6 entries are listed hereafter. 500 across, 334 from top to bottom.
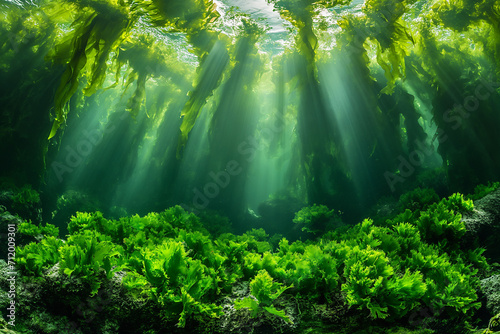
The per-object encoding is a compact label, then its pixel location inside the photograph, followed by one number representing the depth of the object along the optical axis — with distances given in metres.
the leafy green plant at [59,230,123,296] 2.28
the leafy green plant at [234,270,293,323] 2.11
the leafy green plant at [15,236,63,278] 2.48
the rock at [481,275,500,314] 2.28
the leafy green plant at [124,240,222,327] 2.06
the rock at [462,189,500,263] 4.06
